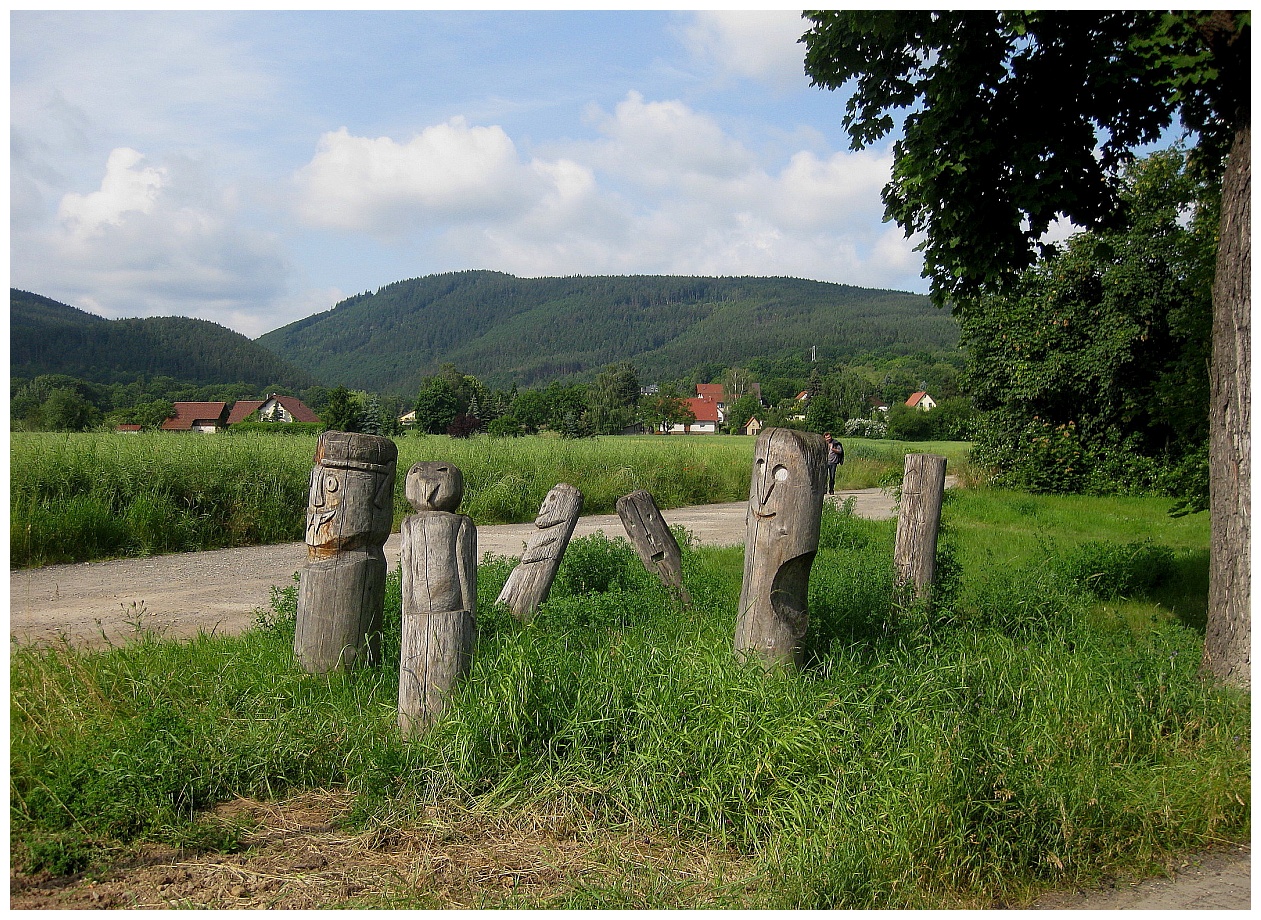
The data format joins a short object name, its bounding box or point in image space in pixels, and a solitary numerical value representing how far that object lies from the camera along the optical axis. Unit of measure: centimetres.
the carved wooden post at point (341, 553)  500
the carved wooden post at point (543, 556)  641
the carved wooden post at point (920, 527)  684
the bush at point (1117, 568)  848
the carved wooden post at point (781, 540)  432
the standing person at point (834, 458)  2080
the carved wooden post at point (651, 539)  734
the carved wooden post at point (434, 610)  429
